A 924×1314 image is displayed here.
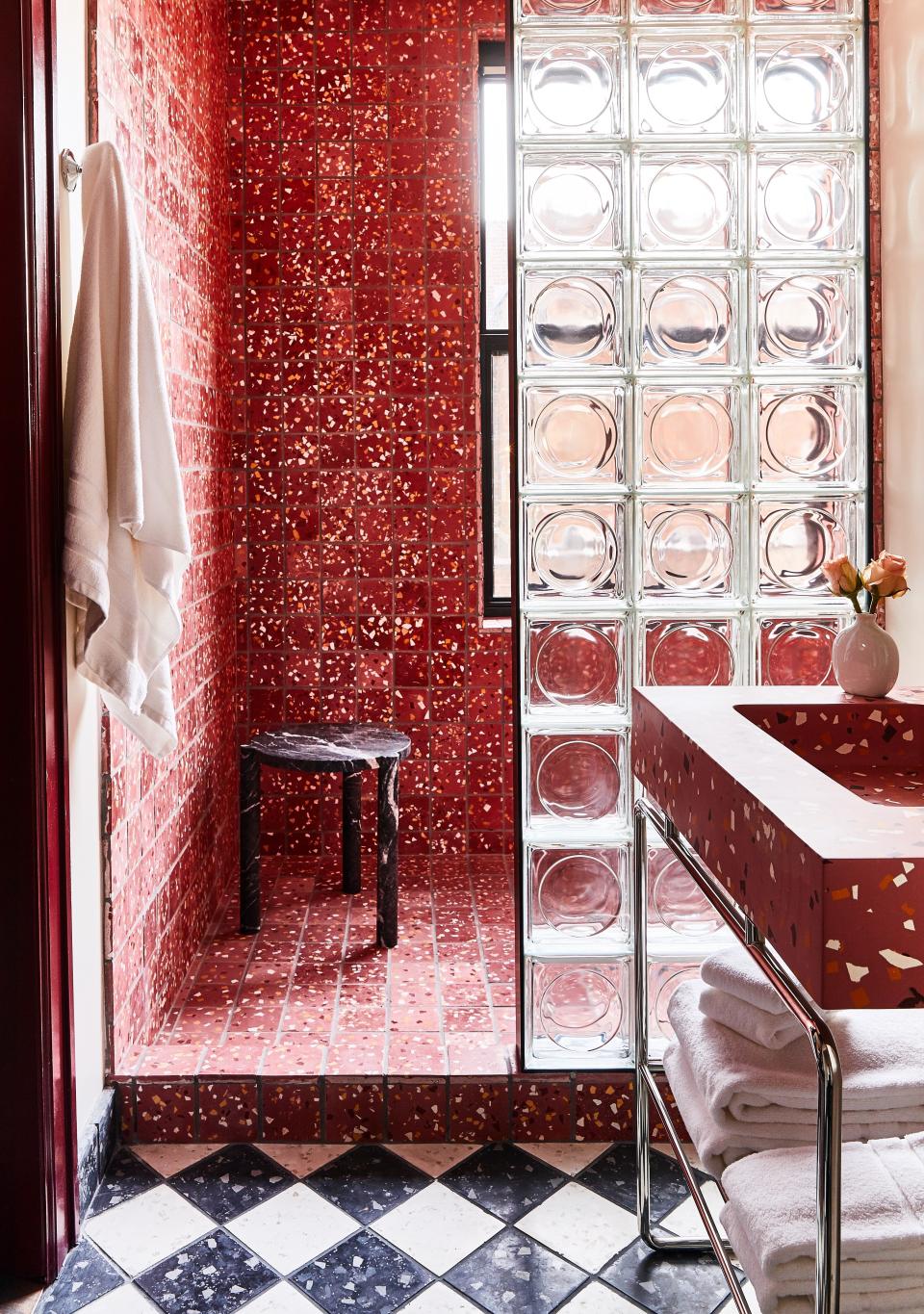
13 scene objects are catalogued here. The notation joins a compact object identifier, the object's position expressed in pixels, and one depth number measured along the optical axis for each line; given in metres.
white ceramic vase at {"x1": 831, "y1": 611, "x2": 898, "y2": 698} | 1.83
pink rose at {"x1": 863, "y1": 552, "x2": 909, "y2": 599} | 1.89
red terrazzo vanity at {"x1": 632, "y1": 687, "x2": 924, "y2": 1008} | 0.98
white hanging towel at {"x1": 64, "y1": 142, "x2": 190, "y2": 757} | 2.01
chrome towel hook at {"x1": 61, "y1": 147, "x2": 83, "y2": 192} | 2.04
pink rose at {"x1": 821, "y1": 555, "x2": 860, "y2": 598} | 1.92
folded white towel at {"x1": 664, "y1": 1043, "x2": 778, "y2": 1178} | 1.49
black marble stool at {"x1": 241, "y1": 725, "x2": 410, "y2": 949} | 3.16
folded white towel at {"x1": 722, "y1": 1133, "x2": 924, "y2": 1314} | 1.26
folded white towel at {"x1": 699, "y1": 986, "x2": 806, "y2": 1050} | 1.54
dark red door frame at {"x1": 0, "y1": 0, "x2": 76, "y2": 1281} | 1.88
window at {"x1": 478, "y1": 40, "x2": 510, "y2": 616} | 3.86
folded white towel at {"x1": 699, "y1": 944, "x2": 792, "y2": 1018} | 1.55
